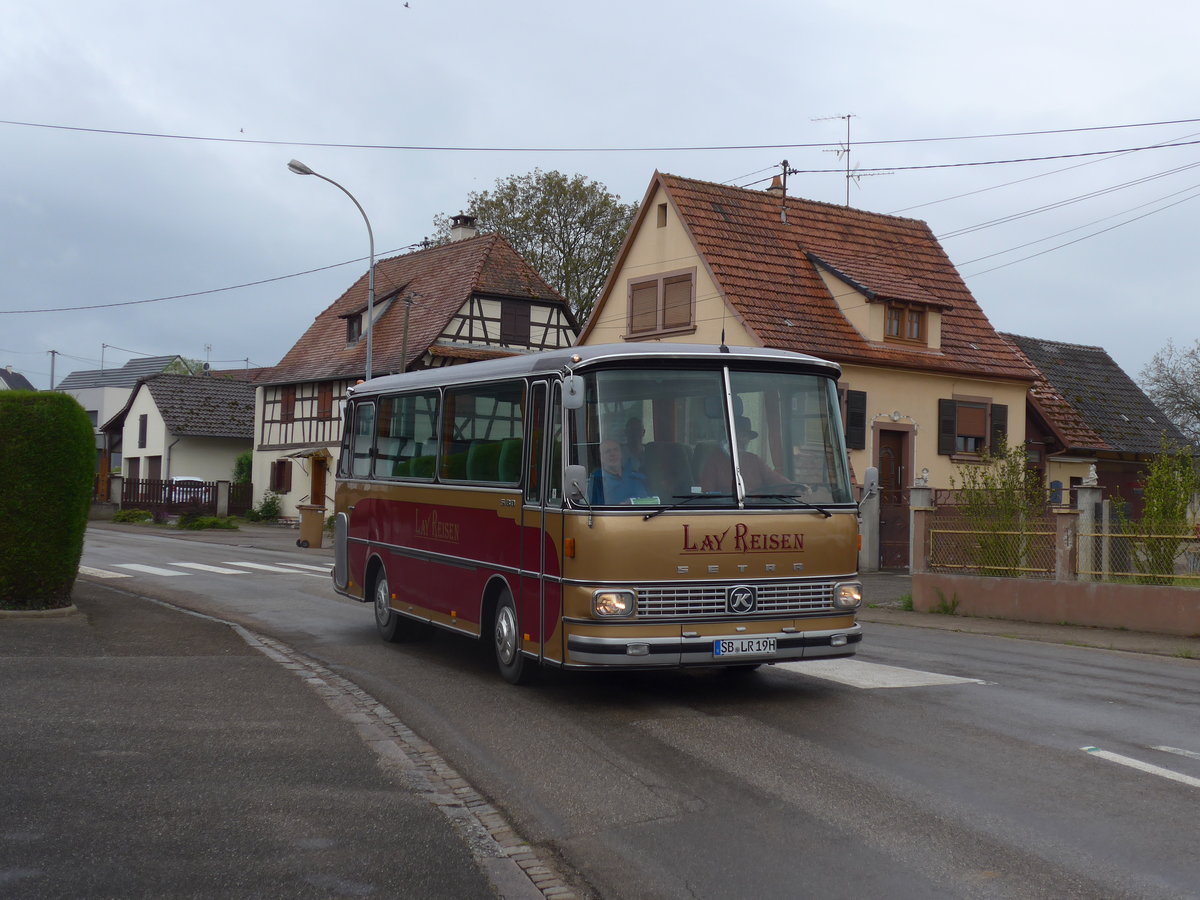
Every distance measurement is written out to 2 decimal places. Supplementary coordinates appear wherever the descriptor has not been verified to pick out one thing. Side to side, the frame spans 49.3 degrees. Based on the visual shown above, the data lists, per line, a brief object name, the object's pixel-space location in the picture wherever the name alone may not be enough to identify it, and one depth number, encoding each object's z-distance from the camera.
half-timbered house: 46.66
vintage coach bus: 9.38
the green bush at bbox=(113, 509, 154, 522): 51.09
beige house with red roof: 32.31
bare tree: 58.94
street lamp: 32.28
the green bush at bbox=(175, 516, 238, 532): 45.47
